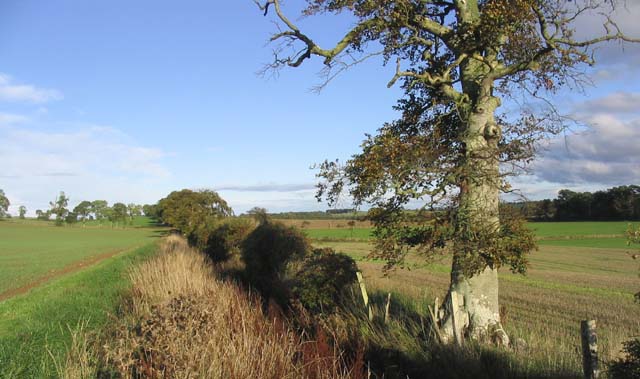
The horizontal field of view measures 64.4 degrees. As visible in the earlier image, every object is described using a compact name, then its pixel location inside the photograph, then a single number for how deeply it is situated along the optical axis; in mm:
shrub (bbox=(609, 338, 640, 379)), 4516
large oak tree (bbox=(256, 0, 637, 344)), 8633
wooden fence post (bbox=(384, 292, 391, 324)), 9977
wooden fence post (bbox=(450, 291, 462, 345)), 8202
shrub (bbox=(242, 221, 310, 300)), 19953
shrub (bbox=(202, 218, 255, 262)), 29594
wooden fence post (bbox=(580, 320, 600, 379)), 6105
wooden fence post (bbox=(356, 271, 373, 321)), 10403
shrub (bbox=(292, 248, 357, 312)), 11602
